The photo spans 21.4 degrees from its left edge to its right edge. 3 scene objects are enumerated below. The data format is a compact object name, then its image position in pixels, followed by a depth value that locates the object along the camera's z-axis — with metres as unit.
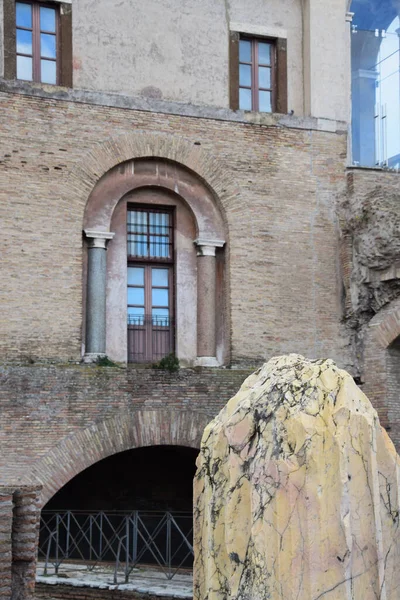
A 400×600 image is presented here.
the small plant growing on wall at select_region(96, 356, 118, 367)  15.08
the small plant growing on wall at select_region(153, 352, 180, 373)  14.80
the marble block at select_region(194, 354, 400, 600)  4.80
